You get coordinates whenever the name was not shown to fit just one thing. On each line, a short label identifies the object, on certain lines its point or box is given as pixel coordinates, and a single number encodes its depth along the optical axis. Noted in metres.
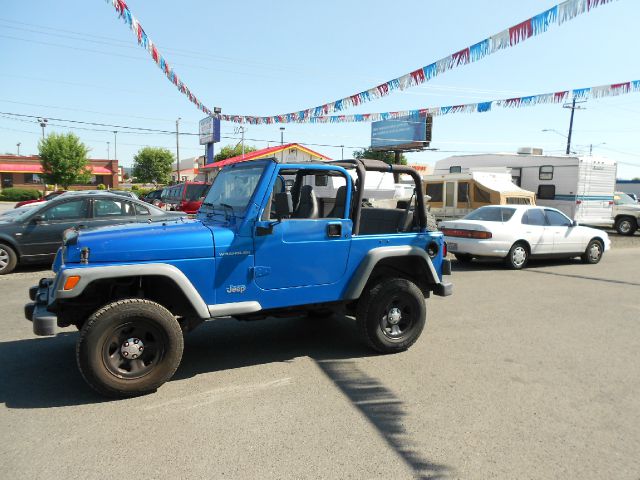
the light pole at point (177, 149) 57.88
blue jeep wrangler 3.78
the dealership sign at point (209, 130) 25.55
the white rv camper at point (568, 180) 18.19
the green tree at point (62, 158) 46.78
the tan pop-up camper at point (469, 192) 16.58
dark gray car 9.12
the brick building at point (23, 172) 55.47
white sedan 10.57
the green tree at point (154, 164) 79.81
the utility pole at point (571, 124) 44.09
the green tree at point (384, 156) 50.80
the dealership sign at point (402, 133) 35.84
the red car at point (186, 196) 15.90
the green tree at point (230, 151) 69.34
